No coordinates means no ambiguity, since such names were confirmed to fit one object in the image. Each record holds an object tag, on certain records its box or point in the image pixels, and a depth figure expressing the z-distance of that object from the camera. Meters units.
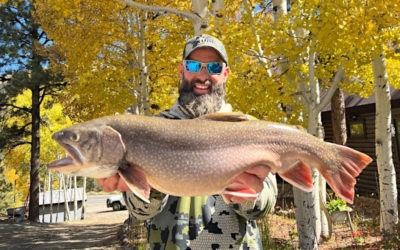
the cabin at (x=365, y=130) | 12.55
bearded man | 2.29
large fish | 1.55
